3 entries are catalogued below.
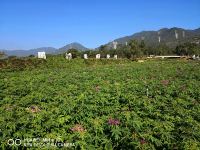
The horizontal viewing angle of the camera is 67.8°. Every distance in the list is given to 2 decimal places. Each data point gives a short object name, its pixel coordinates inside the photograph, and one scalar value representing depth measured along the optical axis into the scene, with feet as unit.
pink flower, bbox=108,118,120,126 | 13.75
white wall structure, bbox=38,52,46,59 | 74.91
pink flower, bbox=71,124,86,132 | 12.78
